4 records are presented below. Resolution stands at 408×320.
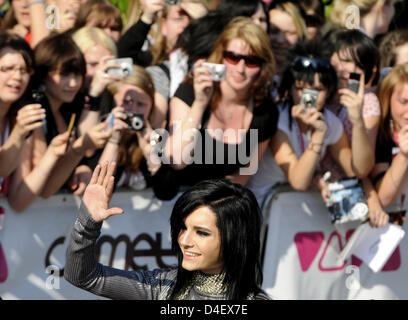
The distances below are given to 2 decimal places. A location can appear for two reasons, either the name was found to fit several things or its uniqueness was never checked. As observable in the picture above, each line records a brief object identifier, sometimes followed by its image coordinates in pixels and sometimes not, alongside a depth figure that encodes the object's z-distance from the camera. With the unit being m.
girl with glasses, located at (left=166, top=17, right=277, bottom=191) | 10.59
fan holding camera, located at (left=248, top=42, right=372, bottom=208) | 11.23
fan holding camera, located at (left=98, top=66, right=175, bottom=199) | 10.55
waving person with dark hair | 7.18
